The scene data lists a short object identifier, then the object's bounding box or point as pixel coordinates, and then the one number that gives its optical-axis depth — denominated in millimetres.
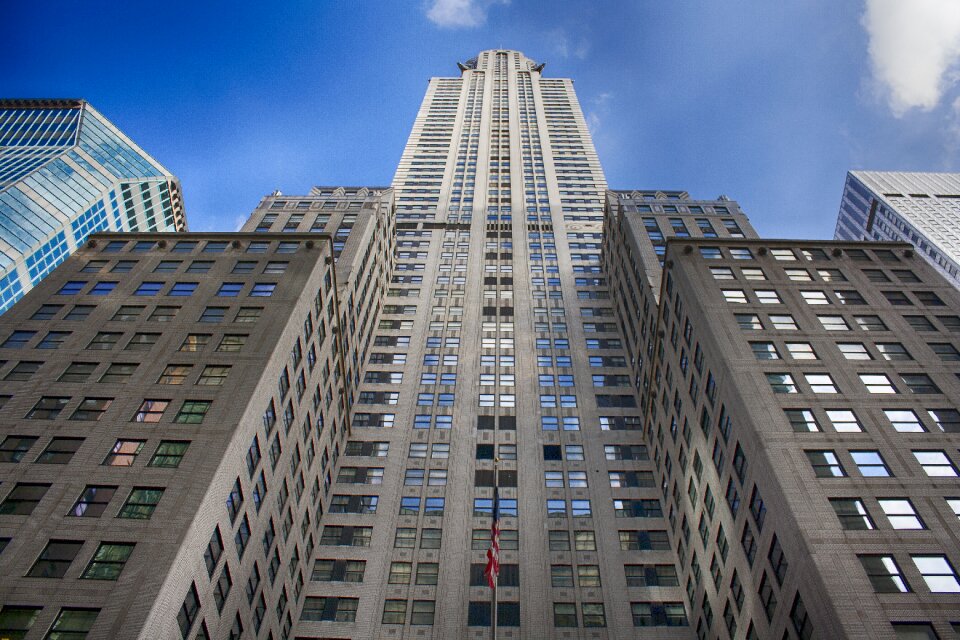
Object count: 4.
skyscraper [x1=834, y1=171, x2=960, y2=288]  125438
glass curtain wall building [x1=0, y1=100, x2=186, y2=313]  88750
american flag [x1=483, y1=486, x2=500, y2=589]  29750
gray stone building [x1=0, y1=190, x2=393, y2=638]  28391
